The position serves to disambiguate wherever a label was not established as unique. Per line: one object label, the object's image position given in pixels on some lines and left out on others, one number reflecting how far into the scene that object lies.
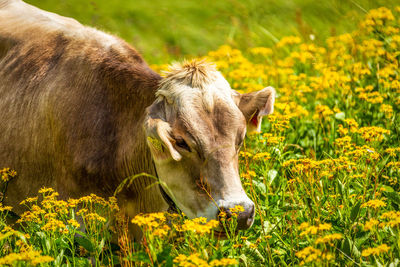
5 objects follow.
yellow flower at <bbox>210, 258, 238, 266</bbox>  5.49
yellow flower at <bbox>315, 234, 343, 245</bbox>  5.64
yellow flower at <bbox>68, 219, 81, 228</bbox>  6.70
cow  7.48
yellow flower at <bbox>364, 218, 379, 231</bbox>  5.95
